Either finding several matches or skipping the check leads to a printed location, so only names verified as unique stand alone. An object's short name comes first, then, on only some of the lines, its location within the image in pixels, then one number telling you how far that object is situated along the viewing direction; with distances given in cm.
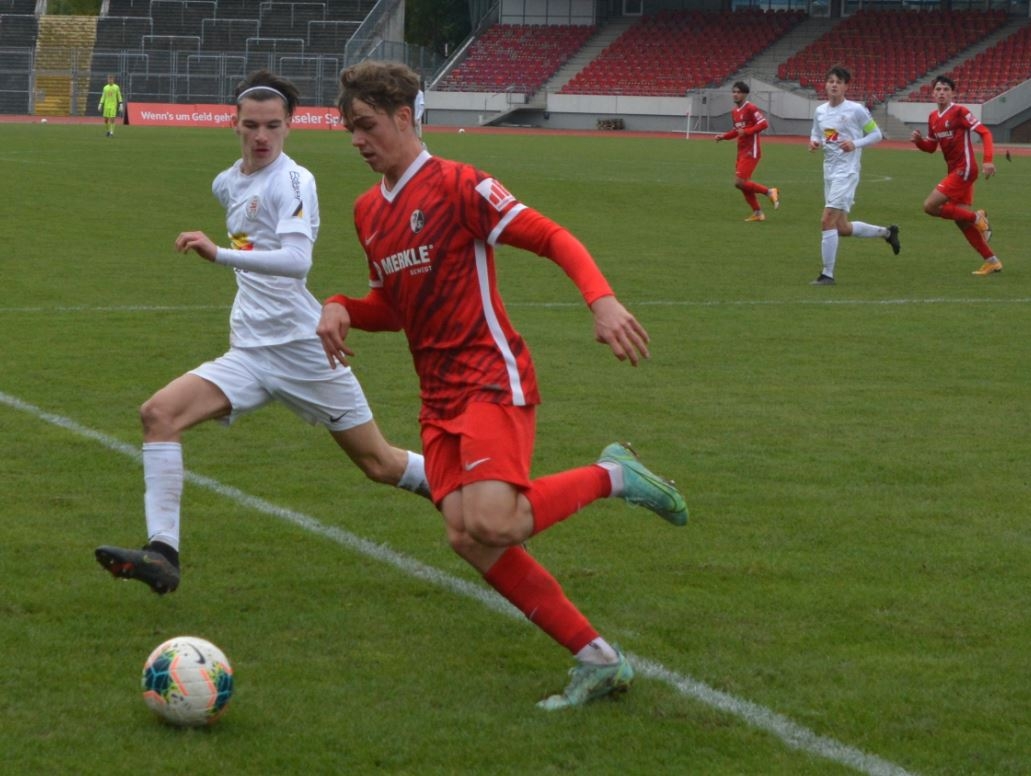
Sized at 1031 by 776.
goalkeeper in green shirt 4394
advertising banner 5606
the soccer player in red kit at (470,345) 461
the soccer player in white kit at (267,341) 573
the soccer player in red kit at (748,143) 2281
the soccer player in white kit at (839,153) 1594
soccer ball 439
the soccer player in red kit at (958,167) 1681
